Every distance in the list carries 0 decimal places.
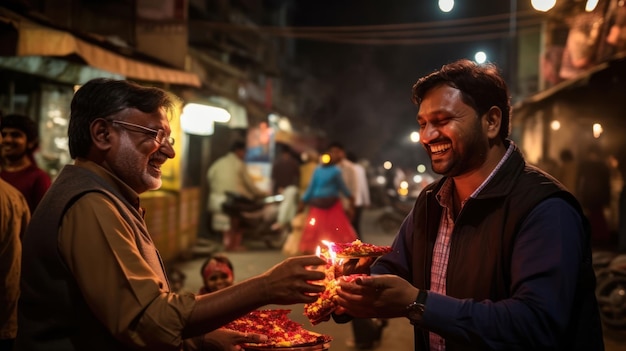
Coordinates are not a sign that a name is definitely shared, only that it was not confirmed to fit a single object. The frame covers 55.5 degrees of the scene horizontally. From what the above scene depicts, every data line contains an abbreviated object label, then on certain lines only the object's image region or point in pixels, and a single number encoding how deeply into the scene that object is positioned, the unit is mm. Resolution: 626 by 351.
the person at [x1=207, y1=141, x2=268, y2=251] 14398
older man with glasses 2211
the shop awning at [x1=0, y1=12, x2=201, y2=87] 7129
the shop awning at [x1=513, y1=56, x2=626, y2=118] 10538
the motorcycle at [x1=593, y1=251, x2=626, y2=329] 8109
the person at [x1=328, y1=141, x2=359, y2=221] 11805
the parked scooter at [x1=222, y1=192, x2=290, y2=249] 14609
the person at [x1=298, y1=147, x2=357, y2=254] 10398
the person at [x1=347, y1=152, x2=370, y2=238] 12516
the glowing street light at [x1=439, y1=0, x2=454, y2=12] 11070
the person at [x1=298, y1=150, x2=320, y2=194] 15852
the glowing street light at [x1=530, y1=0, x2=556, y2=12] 10633
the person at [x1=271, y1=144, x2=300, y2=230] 17141
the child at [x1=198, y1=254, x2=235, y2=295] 6336
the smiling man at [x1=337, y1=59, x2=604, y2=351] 2369
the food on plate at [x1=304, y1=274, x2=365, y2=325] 2787
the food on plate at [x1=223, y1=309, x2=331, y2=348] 2764
